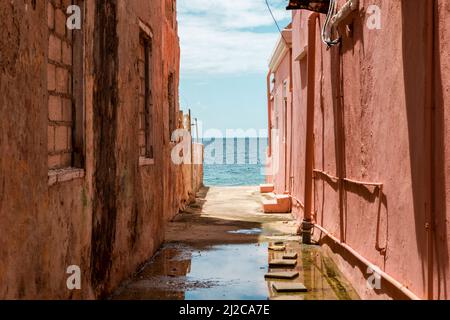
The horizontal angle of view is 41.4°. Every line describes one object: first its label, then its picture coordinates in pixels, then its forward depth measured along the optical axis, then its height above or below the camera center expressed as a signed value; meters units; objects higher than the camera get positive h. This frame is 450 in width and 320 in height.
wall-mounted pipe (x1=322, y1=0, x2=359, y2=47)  7.57 +1.89
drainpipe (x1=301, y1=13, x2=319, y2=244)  10.62 +0.65
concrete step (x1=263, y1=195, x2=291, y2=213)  15.62 -1.29
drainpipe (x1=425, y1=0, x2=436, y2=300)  4.58 +0.09
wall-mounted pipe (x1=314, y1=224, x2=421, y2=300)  5.05 -1.17
